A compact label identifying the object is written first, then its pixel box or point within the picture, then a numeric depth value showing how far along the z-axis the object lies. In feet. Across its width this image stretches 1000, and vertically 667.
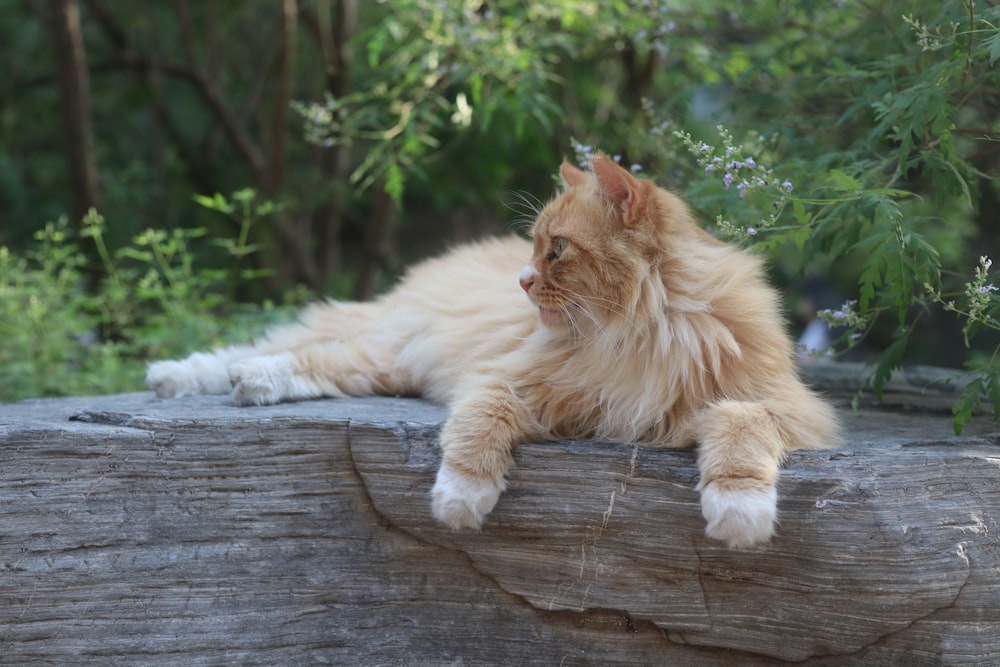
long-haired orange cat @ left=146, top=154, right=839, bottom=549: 8.52
